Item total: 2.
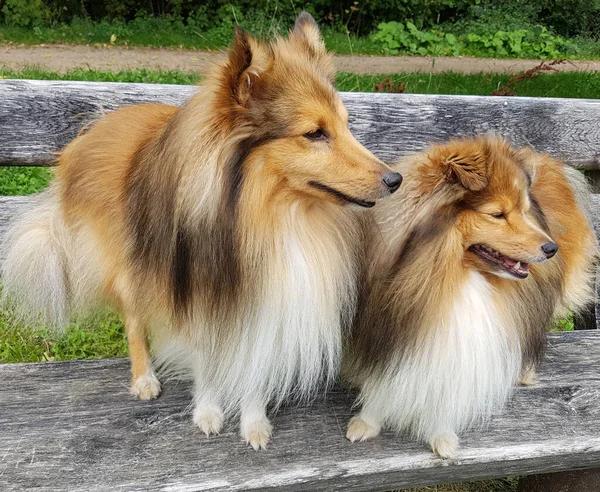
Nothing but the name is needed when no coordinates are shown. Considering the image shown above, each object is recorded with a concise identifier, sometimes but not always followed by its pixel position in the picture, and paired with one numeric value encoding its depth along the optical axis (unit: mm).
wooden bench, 906
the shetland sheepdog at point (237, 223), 880
